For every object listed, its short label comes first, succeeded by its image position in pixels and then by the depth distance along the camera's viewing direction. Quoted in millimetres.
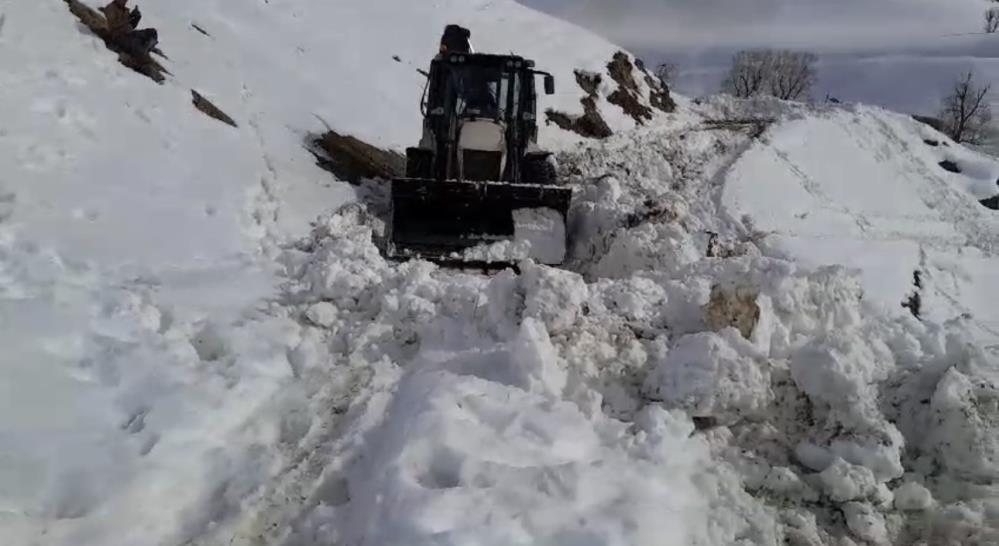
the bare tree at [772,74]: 71625
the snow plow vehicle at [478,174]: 9523
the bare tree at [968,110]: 57812
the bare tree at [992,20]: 92438
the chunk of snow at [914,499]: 4332
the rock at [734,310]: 5438
